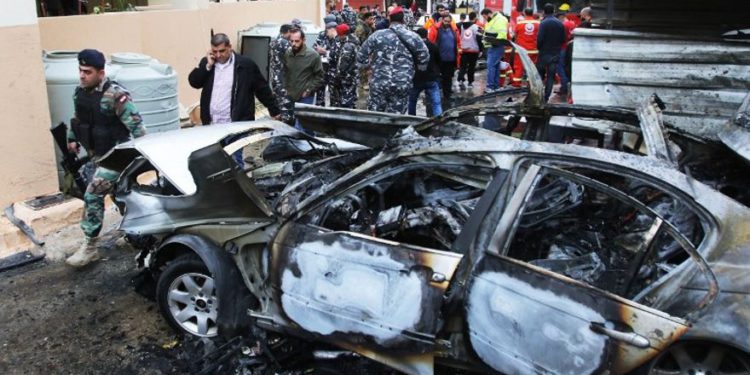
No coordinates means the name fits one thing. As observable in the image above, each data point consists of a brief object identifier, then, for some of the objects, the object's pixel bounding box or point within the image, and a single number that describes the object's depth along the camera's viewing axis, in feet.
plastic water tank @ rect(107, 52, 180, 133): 22.54
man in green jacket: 24.93
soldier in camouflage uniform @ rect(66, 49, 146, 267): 16.47
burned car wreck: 9.23
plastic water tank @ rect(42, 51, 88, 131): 21.08
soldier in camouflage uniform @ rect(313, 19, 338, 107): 28.19
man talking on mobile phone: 20.33
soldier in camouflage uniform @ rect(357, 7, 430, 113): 23.98
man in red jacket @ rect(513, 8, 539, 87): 39.50
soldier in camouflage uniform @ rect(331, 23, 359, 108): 26.86
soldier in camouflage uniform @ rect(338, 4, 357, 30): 46.02
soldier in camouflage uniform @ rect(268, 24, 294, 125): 25.07
